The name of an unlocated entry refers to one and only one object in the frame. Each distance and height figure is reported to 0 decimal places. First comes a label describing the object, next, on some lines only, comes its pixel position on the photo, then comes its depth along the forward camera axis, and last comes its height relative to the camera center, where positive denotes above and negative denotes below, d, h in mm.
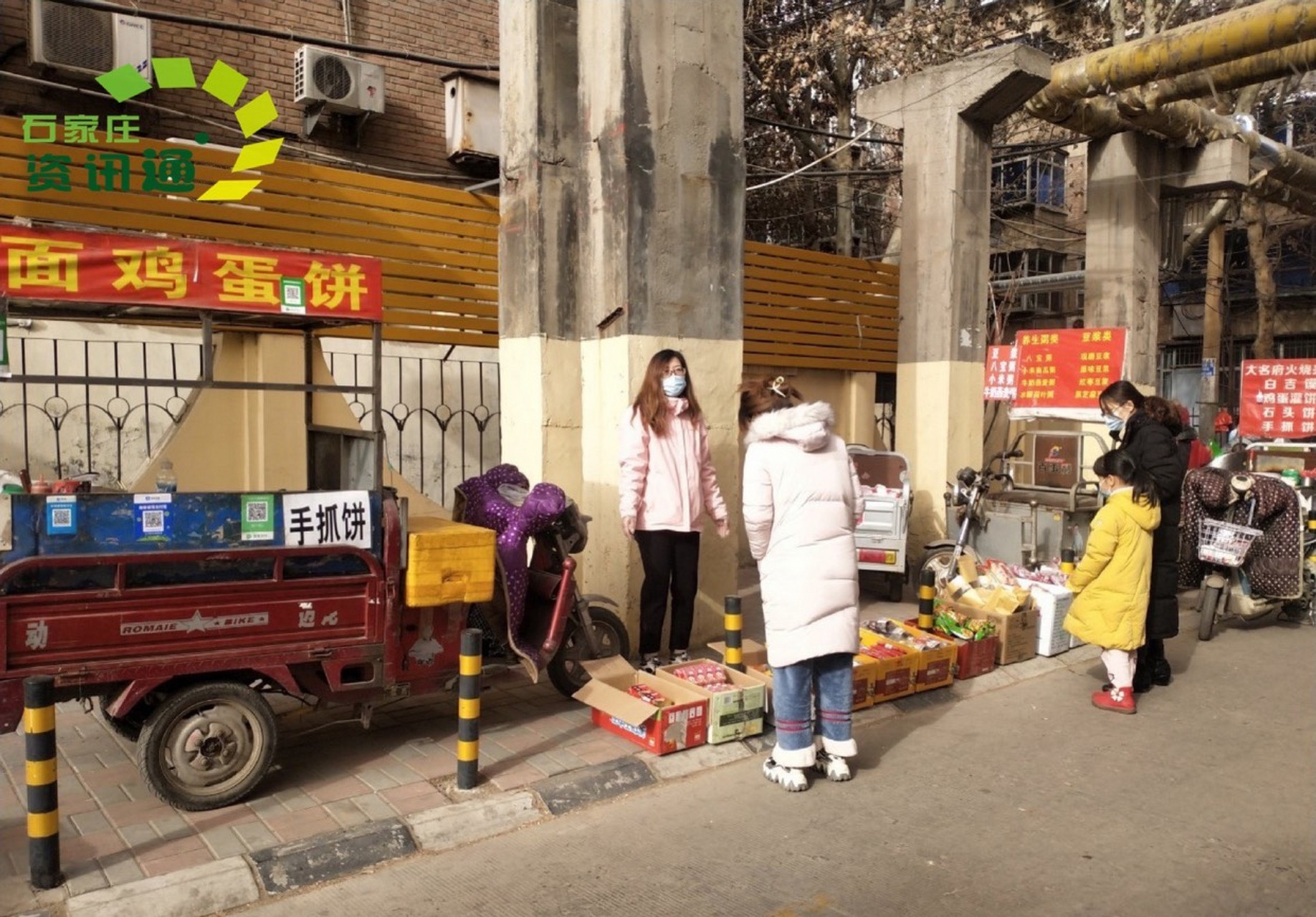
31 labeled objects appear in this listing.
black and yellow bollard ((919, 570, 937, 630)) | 6617 -1251
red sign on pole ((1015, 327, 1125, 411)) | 9367 +433
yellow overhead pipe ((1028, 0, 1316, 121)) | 8094 +3199
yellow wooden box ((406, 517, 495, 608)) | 4547 -719
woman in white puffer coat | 4492 -686
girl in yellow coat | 5781 -965
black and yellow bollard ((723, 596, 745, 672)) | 5648 -1268
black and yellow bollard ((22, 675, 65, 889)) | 3441 -1303
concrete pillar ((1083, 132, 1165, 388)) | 11727 +2024
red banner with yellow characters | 3771 +567
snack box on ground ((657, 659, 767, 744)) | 5117 -1516
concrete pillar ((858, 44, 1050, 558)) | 10117 +1433
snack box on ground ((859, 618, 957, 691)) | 6105 -1498
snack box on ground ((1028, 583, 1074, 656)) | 7086 -1486
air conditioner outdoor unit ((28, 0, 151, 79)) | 9305 +3620
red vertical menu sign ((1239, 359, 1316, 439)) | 12234 +135
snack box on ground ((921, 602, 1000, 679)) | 6457 -1518
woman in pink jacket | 5977 -475
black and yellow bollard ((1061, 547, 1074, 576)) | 7695 -1208
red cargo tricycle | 3898 -938
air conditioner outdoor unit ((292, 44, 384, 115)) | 10734 +3662
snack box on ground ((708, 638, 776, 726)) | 5664 -1515
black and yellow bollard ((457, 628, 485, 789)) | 4371 -1322
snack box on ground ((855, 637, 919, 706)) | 5832 -1562
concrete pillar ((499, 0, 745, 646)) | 6547 +1230
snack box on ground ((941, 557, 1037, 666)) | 6805 -1390
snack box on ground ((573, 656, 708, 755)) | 4910 -1519
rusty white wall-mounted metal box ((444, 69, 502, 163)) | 11992 +3618
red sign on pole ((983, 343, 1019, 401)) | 10039 +387
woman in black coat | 6008 -472
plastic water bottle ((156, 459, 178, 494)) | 4500 -326
